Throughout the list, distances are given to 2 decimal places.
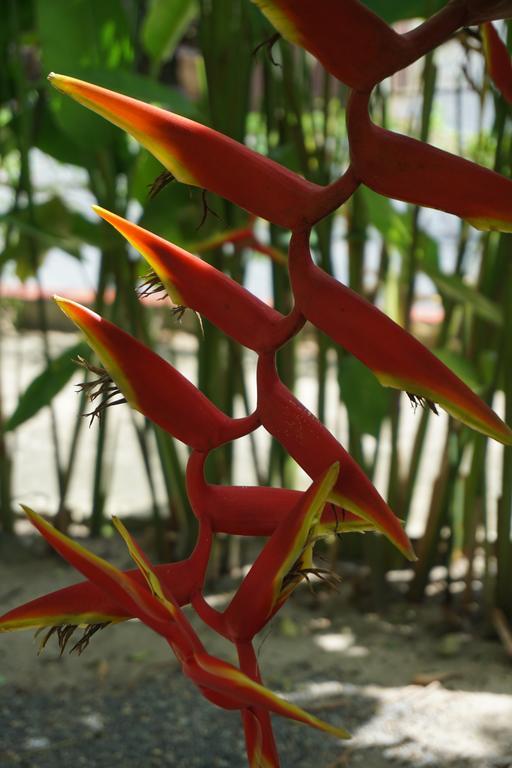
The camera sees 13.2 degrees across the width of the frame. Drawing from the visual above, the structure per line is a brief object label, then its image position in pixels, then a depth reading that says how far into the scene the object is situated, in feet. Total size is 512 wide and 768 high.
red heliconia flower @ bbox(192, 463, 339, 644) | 2.30
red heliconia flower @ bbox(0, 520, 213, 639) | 2.37
